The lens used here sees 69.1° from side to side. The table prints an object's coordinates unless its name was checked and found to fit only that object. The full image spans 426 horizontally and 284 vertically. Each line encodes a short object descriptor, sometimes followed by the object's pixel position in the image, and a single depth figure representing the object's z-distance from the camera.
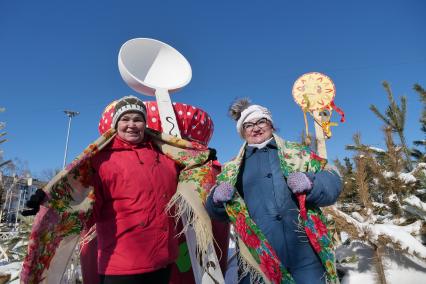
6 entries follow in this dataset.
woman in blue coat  1.66
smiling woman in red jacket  1.78
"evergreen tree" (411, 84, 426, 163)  4.75
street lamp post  33.61
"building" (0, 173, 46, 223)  36.59
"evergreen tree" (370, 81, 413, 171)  5.04
